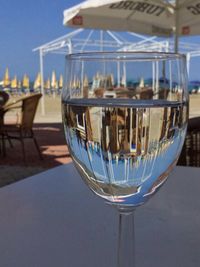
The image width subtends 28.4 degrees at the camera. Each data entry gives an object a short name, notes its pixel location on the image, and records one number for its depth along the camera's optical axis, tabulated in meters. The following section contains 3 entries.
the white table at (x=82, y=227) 0.60
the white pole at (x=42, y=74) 12.66
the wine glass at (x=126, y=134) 0.41
